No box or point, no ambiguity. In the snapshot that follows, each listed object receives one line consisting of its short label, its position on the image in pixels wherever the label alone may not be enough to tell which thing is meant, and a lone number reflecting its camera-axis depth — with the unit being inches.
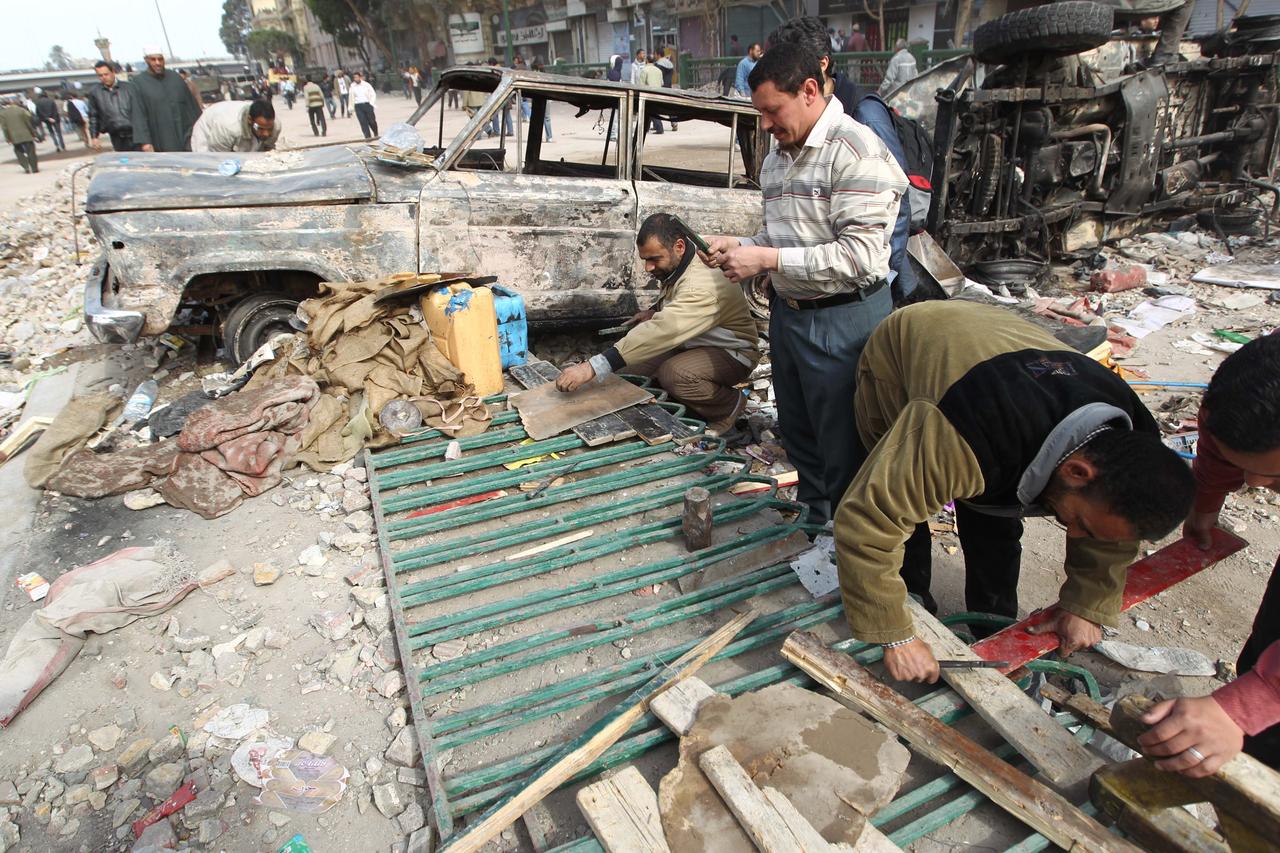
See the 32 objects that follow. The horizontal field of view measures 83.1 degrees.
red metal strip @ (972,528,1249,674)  79.8
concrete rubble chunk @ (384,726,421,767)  80.3
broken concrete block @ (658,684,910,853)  62.1
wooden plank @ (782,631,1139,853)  61.1
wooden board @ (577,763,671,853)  62.1
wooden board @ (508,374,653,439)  147.0
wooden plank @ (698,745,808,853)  59.1
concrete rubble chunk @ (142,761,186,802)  78.4
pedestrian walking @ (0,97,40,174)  536.1
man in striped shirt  93.2
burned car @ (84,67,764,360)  160.7
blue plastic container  169.3
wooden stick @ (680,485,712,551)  109.6
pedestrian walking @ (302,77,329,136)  653.3
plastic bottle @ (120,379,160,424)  165.8
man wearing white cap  267.1
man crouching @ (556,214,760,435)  143.3
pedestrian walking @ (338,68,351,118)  1007.6
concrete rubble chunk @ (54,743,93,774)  81.7
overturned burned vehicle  243.3
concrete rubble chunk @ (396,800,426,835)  73.3
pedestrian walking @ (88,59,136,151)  303.0
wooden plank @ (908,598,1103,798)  67.9
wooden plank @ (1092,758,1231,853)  59.1
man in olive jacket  61.1
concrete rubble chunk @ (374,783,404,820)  75.4
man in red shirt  55.9
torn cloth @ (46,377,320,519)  132.8
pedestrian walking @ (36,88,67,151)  723.4
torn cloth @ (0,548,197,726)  91.7
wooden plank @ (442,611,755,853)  66.4
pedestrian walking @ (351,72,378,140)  578.2
